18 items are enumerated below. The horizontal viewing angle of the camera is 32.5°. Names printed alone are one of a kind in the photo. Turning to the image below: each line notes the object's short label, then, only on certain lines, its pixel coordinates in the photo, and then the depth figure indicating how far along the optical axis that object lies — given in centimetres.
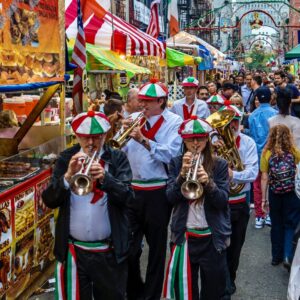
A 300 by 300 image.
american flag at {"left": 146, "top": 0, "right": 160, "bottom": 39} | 1276
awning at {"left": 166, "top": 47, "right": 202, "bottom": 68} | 1544
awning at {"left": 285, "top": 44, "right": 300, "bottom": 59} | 1553
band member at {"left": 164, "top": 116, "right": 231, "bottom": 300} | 394
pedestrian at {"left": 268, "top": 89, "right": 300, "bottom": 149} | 698
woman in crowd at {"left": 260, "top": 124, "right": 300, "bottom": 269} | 575
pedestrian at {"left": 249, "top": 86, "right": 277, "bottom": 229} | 770
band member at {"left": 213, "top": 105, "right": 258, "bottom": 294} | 488
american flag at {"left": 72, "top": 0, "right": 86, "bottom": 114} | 729
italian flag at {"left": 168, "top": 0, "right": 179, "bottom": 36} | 1421
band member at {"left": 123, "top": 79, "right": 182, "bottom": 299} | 485
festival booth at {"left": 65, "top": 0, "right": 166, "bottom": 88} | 911
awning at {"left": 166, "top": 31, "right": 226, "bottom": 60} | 2144
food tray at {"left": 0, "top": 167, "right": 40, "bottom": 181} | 509
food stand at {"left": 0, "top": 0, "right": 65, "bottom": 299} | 461
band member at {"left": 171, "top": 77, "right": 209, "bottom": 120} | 848
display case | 464
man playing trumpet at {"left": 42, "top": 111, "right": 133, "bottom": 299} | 364
